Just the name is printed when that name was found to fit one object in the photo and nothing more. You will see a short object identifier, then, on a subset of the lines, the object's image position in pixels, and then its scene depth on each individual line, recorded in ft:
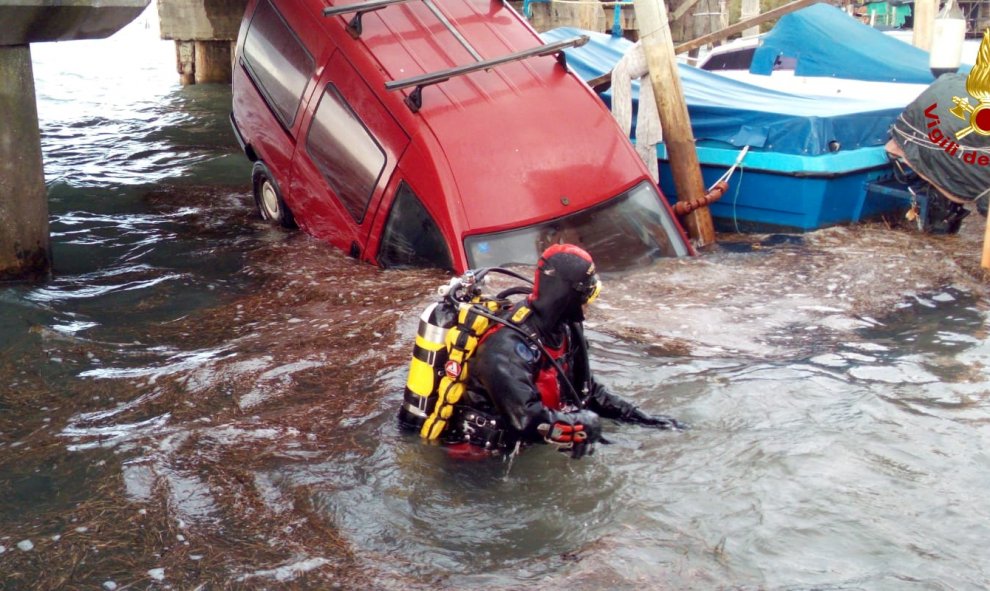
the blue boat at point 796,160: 31.60
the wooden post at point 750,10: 74.18
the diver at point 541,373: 14.37
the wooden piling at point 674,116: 31.65
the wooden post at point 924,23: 48.44
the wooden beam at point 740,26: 39.45
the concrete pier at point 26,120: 25.82
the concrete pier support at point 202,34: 74.84
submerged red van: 25.02
